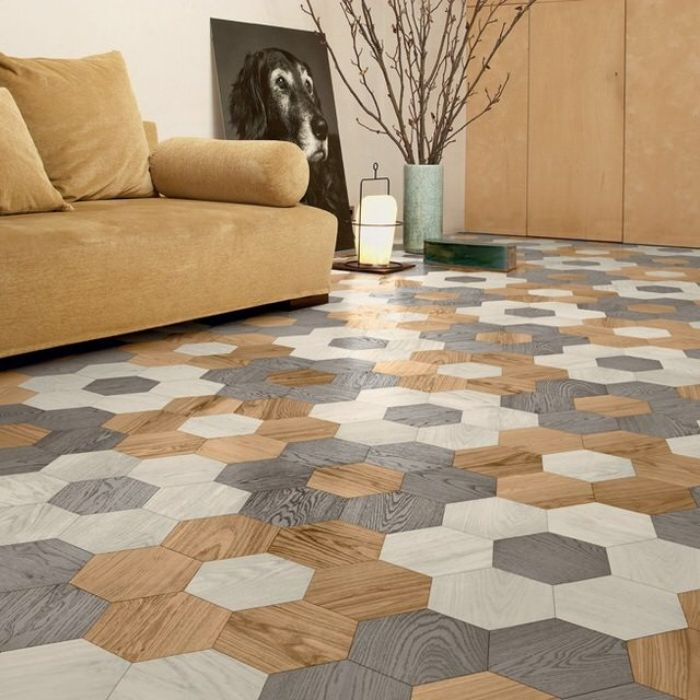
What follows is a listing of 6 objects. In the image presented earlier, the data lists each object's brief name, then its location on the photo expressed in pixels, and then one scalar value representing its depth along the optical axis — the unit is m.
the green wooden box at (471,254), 4.39
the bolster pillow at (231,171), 3.39
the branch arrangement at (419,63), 4.87
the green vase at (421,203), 4.95
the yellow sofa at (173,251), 2.61
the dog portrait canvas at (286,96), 4.50
